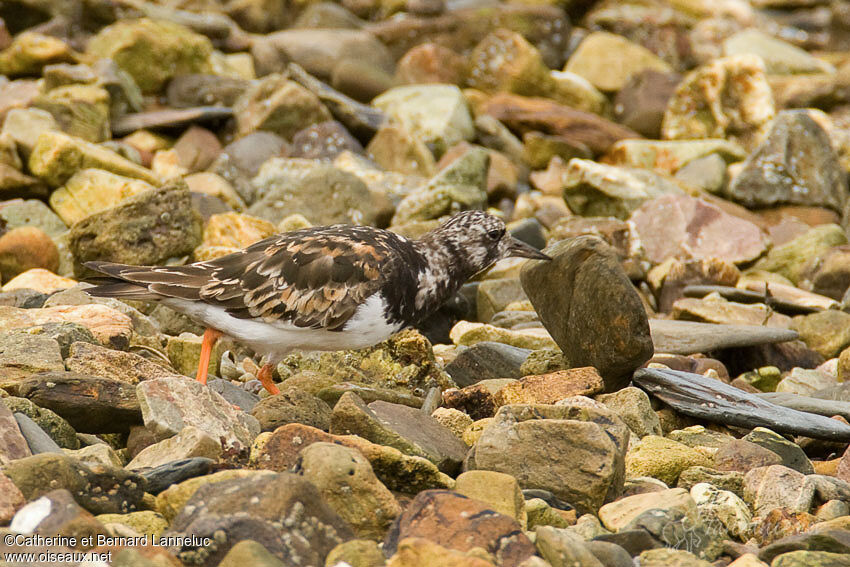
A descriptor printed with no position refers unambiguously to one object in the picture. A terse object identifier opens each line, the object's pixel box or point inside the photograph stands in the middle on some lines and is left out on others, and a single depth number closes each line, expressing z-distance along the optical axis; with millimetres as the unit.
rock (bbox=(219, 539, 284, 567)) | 6898
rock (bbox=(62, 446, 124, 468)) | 8852
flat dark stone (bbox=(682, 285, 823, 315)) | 17031
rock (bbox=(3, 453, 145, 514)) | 7801
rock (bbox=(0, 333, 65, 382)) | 10508
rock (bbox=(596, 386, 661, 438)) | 11195
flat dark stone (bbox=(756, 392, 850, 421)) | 12062
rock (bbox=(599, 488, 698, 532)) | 8773
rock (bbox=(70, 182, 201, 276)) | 15867
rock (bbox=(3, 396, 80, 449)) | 9414
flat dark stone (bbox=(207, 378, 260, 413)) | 11211
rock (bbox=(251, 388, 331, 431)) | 10125
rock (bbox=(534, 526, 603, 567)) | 7512
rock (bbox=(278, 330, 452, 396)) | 12711
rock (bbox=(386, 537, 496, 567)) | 7035
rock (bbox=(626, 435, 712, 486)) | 10312
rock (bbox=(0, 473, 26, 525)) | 7535
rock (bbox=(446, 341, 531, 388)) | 13234
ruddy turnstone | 11406
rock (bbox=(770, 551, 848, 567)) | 7875
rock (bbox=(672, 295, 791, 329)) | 16094
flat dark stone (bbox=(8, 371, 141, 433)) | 9758
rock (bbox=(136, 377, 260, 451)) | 9312
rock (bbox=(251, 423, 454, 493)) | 8781
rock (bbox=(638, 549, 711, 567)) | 7723
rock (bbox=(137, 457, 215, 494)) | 8359
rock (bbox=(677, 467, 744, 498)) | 9961
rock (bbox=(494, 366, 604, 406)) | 11461
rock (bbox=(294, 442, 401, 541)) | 8047
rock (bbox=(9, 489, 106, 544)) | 7258
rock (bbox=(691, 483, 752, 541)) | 9383
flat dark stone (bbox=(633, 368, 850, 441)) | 11375
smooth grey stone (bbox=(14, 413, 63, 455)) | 8859
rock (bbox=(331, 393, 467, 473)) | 9594
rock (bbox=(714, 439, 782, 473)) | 10492
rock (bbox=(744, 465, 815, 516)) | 9570
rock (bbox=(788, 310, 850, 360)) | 15687
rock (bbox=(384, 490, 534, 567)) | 7617
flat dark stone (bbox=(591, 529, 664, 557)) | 8234
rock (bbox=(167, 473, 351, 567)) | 7191
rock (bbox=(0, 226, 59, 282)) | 16547
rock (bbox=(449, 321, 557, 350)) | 14602
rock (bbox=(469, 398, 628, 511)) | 9180
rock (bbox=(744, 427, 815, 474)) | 10852
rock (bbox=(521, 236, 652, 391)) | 11734
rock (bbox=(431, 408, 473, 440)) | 10898
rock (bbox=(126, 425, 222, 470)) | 8828
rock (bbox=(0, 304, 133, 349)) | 12029
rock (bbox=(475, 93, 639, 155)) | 26484
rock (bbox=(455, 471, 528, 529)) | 8445
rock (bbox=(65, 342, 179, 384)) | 10687
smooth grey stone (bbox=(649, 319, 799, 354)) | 14562
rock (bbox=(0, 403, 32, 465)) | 8477
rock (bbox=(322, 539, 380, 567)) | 7289
